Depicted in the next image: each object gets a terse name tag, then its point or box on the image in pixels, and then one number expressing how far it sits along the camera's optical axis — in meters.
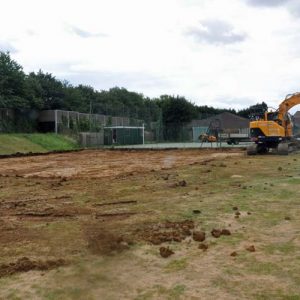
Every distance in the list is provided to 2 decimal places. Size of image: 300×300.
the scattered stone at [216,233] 4.96
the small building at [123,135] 40.51
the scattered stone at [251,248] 4.39
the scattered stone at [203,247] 4.51
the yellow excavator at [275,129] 18.19
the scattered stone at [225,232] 5.03
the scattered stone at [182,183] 9.16
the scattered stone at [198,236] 4.79
